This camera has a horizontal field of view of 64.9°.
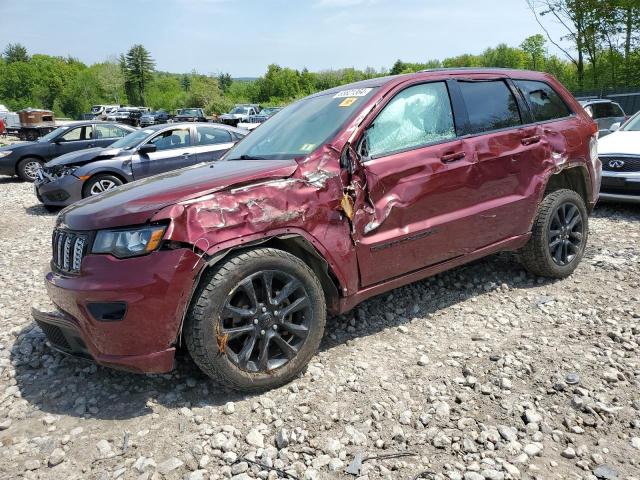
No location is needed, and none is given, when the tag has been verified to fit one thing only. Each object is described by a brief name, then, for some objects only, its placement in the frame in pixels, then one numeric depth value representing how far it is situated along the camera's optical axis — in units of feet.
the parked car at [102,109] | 160.66
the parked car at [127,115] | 131.03
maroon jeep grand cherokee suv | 8.68
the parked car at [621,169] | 21.63
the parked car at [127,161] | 28.84
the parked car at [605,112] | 42.06
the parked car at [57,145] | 42.11
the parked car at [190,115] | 114.21
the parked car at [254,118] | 101.30
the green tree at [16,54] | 406.00
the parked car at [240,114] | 106.83
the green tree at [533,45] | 244.63
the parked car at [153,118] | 139.95
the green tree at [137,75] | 339.57
